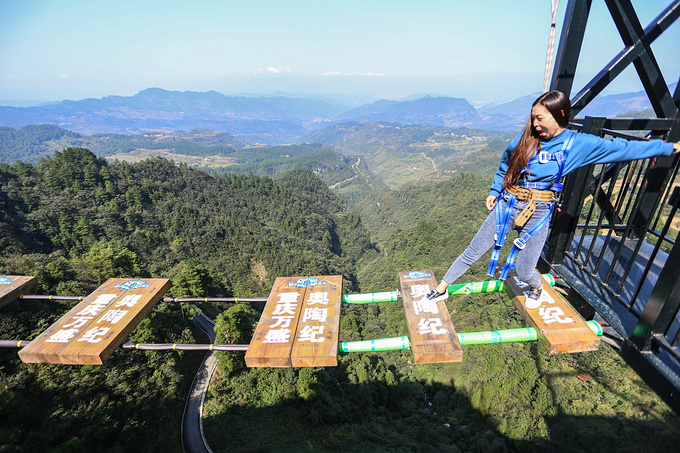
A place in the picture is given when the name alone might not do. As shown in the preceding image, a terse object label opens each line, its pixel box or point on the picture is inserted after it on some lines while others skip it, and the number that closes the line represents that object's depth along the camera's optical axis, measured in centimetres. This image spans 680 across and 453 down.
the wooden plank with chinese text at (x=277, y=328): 392
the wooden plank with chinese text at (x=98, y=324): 435
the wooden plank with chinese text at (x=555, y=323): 355
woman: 315
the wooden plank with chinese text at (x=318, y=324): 388
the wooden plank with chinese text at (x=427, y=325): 365
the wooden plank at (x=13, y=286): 565
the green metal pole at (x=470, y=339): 388
